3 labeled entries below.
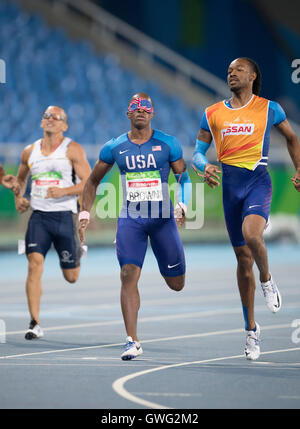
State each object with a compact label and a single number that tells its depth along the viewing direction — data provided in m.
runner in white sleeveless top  23.64
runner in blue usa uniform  19.27
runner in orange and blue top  18.70
